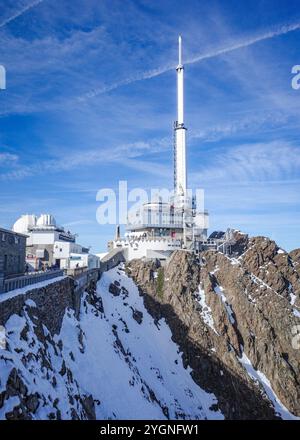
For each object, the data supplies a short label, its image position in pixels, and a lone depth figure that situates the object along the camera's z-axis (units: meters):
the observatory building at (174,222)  80.94
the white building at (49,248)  67.94
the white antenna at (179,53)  90.31
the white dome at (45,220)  77.99
